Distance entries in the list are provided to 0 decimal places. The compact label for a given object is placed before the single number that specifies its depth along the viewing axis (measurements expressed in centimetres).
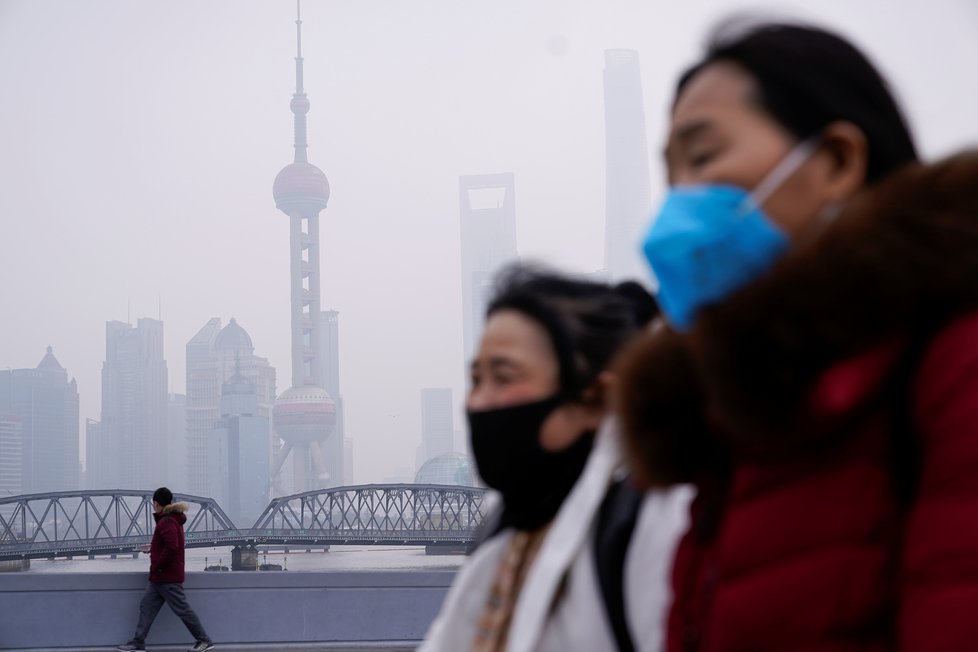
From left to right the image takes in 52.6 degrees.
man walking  843
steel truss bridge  5472
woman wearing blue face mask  84
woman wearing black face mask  153
